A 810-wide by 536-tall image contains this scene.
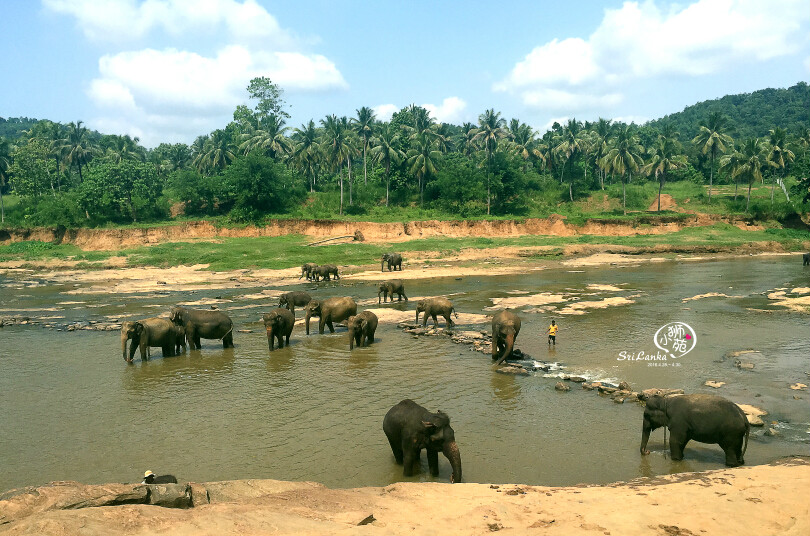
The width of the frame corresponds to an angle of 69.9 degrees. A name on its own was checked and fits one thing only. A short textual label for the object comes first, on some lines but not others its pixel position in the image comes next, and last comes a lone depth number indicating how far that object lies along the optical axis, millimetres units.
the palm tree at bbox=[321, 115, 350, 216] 71812
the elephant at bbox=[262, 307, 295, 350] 21688
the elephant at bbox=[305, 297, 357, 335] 24953
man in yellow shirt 21188
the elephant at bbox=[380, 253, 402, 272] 46250
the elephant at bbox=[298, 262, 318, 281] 42594
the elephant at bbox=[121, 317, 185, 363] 20484
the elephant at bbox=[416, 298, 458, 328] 24906
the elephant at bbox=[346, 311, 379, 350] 21781
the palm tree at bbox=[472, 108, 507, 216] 81444
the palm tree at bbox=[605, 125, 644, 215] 74550
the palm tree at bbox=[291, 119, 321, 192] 75062
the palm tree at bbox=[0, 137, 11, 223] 77562
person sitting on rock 9312
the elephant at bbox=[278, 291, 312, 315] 29812
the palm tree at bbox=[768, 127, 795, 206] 73938
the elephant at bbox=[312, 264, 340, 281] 42312
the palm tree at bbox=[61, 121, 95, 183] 87188
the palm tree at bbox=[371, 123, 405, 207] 75438
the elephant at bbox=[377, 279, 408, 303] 32312
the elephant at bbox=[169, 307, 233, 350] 22016
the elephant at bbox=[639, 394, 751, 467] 11156
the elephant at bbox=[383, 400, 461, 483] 10875
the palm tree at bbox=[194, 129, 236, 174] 84812
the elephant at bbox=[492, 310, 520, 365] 18891
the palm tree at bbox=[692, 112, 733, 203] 79125
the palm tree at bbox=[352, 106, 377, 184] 73875
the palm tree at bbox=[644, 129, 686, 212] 73500
